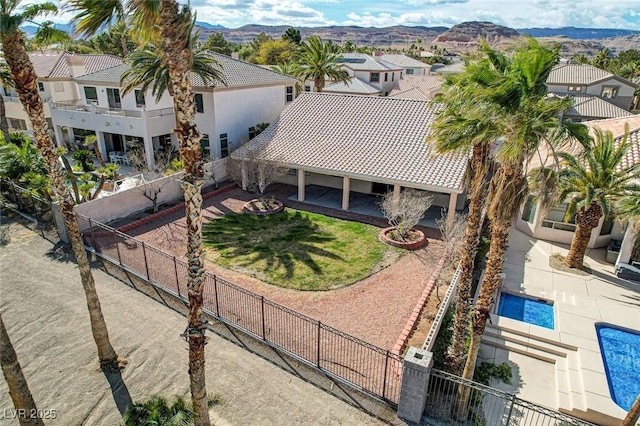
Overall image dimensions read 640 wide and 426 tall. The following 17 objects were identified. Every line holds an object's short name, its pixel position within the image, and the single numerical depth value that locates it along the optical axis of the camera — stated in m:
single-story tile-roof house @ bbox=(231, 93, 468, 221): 21.16
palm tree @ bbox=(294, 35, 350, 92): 37.00
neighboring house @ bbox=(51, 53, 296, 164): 27.39
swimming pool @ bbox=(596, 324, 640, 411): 11.62
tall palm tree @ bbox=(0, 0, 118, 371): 8.57
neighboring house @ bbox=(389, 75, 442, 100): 46.72
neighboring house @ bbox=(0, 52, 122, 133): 34.84
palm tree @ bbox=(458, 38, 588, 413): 7.74
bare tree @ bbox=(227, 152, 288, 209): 22.61
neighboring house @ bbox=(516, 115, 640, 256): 18.94
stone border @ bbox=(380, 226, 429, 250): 18.73
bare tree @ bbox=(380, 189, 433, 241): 18.44
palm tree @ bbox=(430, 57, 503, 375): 8.40
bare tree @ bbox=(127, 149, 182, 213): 22.19
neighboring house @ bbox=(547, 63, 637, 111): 50.25
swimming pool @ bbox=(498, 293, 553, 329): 14.98
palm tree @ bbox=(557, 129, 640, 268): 15.99
